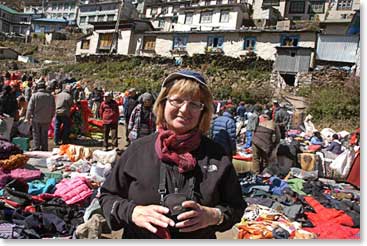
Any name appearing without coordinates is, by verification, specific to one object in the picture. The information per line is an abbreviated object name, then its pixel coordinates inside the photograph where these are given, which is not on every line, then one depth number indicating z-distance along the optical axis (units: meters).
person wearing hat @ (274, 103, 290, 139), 6.77
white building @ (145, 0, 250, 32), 18.84
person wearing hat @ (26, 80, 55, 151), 5.04
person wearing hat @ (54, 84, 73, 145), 5.59
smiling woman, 1.01
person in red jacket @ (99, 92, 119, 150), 5.79
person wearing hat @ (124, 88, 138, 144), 5.83
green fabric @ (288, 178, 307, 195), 4.28
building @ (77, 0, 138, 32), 21.78
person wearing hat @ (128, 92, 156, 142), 4.70
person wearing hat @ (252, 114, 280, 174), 4.91
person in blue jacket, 4.05
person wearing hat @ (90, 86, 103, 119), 7.65
